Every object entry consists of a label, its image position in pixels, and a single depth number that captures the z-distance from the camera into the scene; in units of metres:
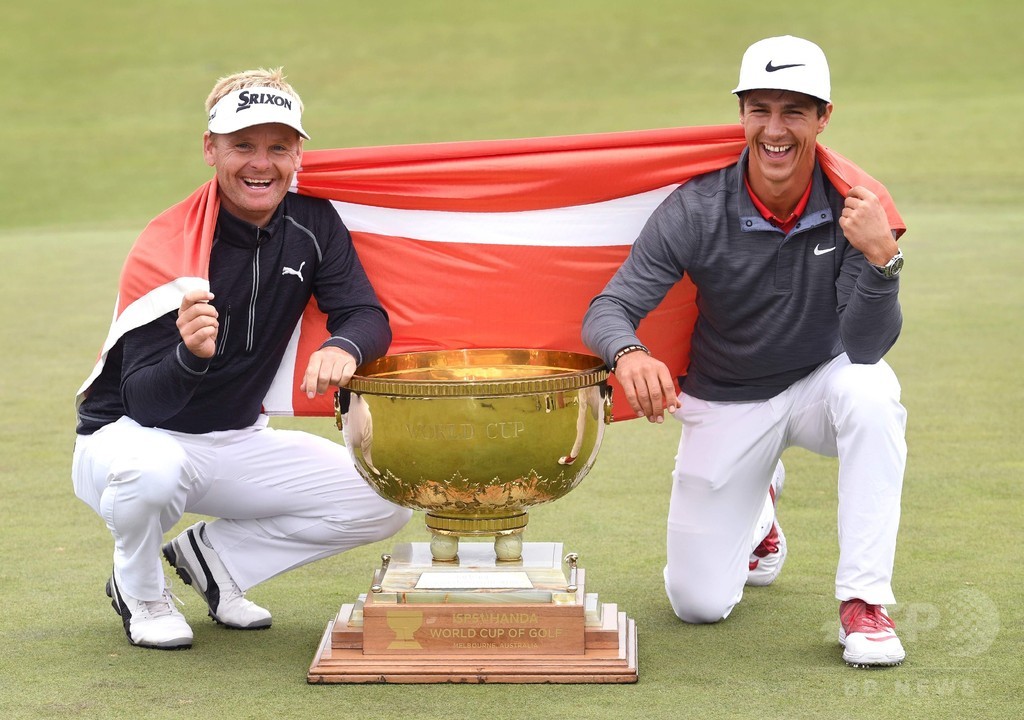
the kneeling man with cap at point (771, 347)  6.60
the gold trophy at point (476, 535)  6.32
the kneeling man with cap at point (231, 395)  6.89
